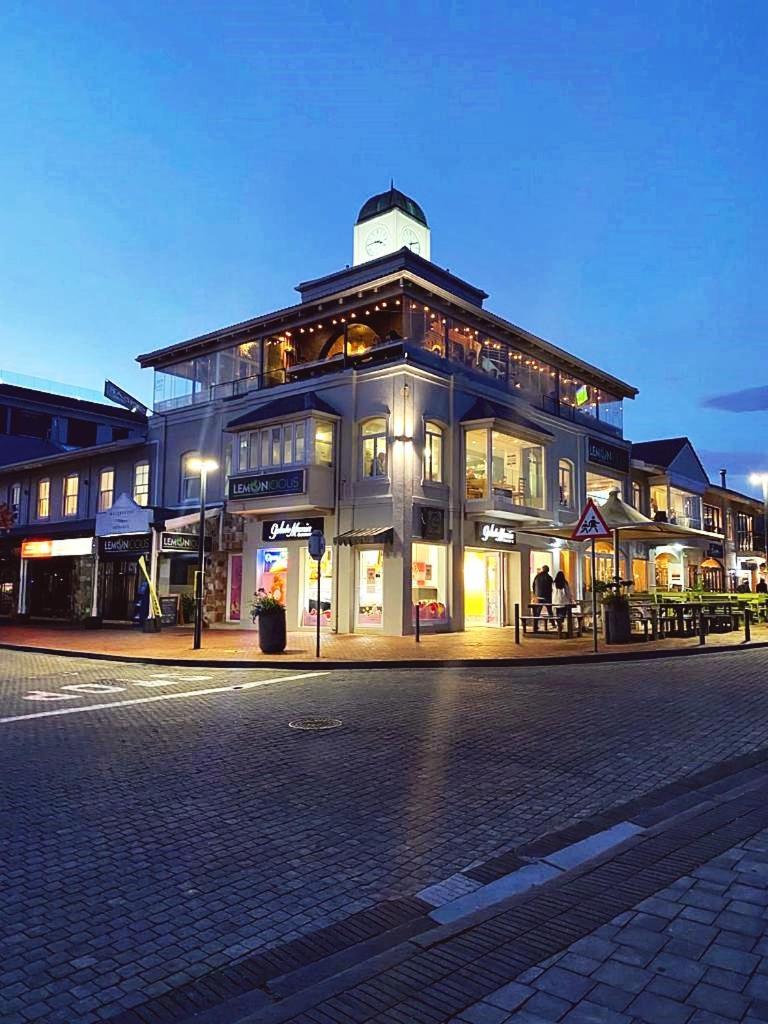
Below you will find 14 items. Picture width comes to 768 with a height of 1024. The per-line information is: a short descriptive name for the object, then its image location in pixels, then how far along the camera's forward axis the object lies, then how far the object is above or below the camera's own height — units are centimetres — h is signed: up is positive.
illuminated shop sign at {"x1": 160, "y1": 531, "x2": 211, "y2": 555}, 2342 +198
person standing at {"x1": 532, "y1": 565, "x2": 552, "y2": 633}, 2186 +50
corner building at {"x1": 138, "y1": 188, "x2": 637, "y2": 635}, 2206 +499
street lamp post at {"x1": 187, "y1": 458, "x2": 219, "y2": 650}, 1753 +73
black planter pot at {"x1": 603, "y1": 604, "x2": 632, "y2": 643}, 1855 -46
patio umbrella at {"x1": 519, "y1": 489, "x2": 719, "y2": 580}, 1962 +212
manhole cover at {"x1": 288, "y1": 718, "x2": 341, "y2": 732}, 842 -135
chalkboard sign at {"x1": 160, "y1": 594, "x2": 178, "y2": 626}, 2452 -10
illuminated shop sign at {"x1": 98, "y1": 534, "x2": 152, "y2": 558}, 2502 +204
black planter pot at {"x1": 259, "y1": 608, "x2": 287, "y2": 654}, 1656 -62
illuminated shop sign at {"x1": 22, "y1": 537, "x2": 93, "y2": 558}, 2785 +220
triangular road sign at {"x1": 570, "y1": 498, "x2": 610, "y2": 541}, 1611 +172
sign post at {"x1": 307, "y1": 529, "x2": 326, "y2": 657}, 1633 +131
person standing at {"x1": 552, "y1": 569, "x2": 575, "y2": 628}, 2010 +32
